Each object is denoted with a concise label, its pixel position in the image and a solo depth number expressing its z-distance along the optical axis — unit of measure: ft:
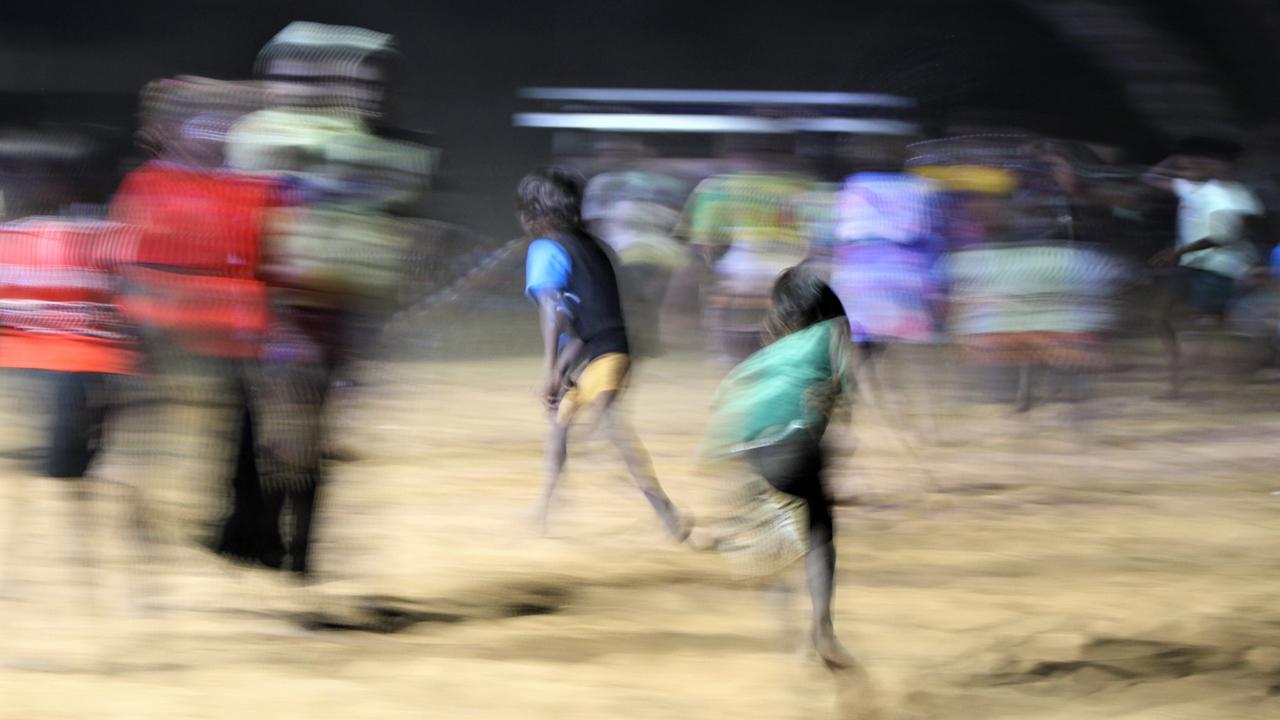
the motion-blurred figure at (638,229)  39.78
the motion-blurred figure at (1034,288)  28.86
